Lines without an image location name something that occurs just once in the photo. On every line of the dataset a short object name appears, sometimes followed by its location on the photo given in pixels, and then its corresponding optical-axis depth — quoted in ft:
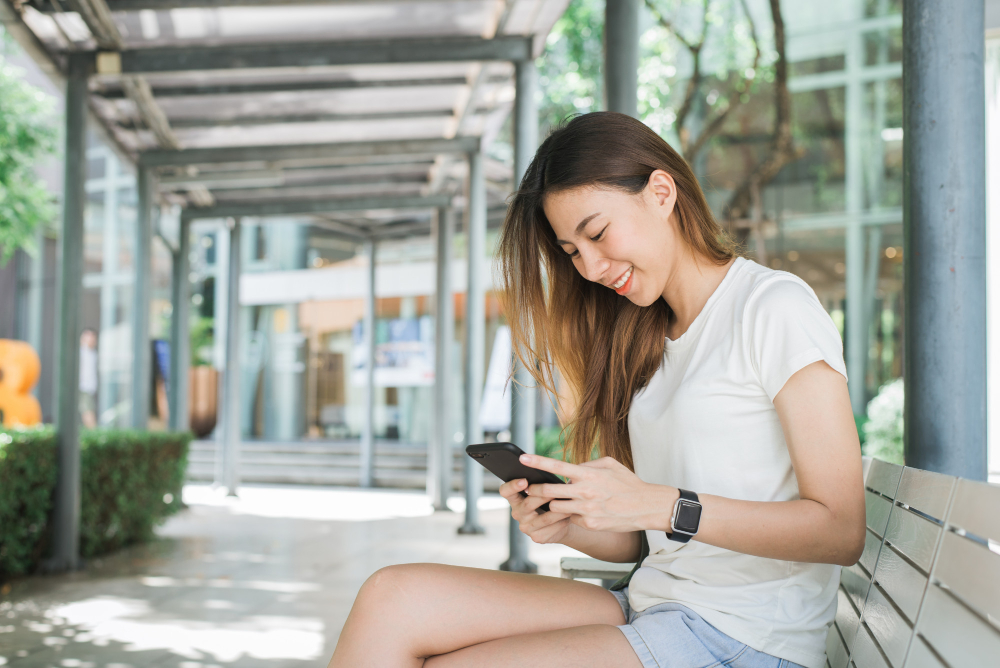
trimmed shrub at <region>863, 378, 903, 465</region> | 23.59
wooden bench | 3.54
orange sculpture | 44.41
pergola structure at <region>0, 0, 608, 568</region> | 17.79
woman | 4.60
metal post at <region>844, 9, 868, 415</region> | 37.06
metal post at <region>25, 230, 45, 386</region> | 59.93
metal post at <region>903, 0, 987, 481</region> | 5.90
